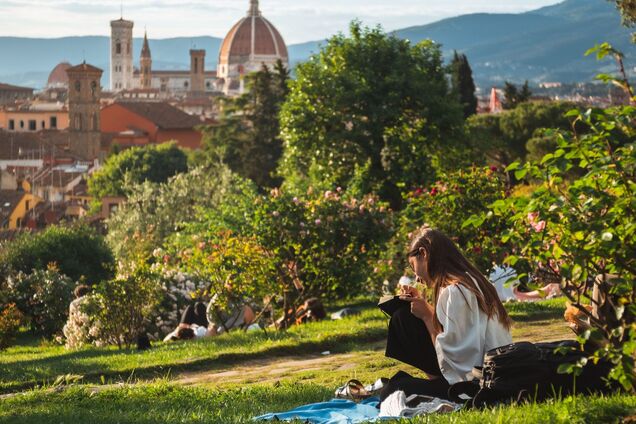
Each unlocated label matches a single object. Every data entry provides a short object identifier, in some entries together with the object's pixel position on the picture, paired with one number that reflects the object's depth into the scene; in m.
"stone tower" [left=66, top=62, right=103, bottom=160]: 106.75
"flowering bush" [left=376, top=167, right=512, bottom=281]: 12.04
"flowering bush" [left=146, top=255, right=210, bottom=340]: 14.16
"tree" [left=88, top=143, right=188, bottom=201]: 63.78
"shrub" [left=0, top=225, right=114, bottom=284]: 22.53
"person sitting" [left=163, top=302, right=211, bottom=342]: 12.36
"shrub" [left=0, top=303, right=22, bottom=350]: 14.47
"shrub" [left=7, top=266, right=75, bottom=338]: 18.27
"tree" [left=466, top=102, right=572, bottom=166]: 34.22
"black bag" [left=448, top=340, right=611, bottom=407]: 5.16
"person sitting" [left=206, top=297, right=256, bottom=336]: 12.30
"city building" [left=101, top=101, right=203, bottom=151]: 105.56
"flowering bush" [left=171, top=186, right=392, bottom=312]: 12.17
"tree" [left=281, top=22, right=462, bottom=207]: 23.89
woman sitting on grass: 5.62
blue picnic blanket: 5.58
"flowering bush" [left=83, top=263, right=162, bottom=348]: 11.94
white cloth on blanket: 5.38
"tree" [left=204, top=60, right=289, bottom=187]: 44.41
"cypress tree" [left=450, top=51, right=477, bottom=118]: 46.69
